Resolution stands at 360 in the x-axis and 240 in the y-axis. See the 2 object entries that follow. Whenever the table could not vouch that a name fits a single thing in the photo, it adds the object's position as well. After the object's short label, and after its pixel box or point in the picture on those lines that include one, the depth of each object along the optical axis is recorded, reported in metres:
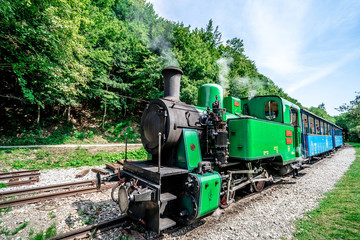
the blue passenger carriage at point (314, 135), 8.46
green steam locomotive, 3.18
